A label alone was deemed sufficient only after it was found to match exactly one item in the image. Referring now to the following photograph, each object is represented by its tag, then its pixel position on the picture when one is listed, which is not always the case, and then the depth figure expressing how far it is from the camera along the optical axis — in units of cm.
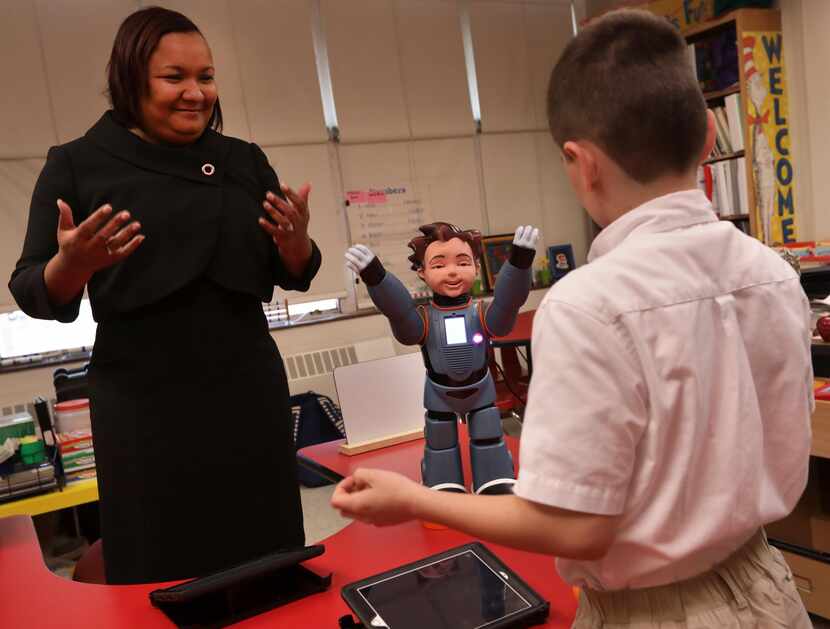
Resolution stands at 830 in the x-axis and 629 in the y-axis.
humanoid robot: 131
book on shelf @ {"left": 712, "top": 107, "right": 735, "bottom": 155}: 417
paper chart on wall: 475
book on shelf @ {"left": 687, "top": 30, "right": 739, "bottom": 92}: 412
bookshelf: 401
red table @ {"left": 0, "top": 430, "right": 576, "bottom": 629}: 94
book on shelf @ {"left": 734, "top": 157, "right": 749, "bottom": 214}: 414
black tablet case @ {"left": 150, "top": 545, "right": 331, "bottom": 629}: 94
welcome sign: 402
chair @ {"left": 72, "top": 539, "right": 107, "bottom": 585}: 141
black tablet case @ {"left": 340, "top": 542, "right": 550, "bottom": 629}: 84
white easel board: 170
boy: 61
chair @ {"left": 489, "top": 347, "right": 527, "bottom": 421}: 440
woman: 118
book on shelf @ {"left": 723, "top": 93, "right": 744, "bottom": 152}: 404
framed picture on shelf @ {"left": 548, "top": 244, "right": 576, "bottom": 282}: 546
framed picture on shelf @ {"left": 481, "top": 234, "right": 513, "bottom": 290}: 497
